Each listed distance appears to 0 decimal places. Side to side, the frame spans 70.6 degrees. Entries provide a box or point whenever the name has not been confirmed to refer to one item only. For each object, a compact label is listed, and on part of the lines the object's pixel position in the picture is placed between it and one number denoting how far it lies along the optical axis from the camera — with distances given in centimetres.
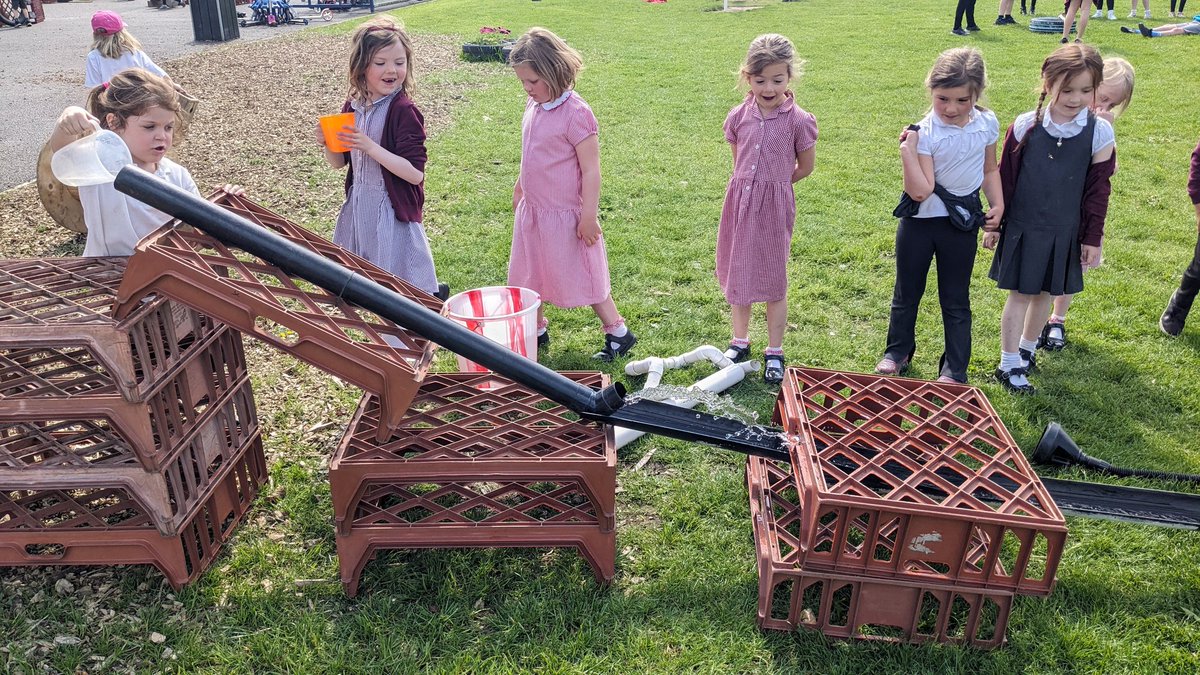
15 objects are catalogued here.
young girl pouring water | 351
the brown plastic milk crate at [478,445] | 293
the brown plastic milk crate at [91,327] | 269
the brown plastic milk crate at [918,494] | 269
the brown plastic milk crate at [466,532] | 303
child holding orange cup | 417
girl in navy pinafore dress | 427
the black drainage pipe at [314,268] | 264
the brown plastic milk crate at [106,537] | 307
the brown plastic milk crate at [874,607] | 280
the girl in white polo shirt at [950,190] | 413
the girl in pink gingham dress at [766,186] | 438
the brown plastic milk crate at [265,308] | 258
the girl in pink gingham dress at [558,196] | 443
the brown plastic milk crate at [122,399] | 282
